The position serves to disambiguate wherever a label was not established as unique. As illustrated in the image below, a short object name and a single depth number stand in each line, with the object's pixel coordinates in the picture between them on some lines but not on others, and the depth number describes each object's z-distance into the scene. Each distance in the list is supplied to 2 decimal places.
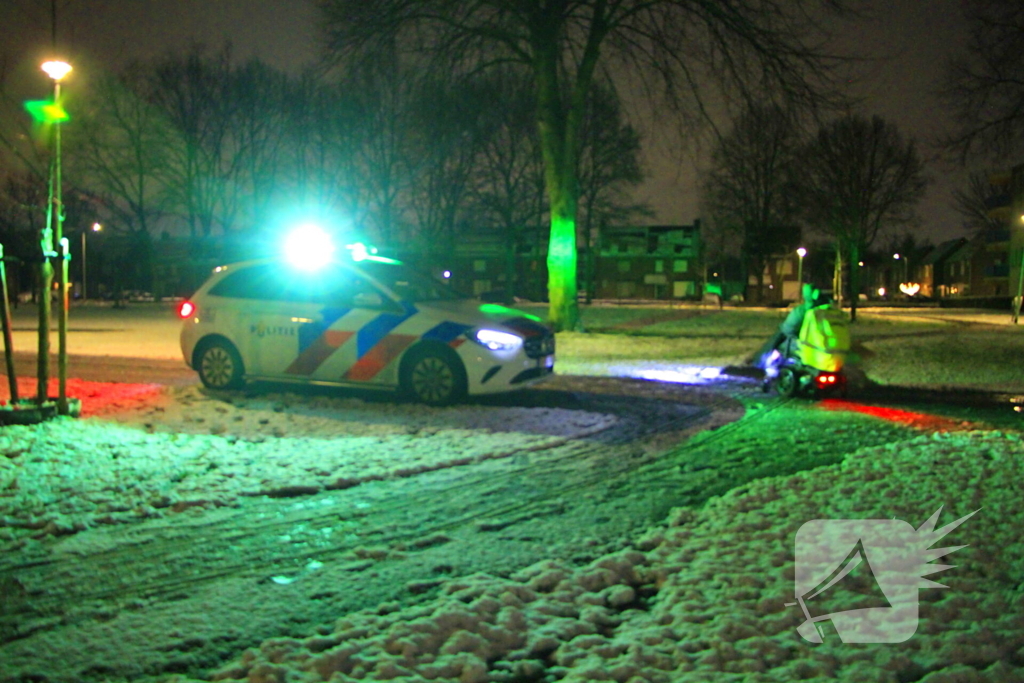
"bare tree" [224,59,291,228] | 41.81
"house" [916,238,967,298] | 100.33
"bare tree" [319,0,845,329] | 18.30
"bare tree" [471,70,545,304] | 40.73
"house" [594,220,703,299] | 88.38
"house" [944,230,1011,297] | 70.81
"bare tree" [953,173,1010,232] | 46.34
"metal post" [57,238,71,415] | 8.95
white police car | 9.85
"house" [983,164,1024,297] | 47.62
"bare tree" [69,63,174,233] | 38.03
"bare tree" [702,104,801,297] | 52.62
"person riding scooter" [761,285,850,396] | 11.00
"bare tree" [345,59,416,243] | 38.31
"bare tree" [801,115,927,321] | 43.16
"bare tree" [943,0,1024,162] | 19.45
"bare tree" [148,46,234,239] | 41.34
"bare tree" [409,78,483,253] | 39.22
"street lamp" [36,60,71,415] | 8.70
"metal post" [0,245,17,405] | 8.65
